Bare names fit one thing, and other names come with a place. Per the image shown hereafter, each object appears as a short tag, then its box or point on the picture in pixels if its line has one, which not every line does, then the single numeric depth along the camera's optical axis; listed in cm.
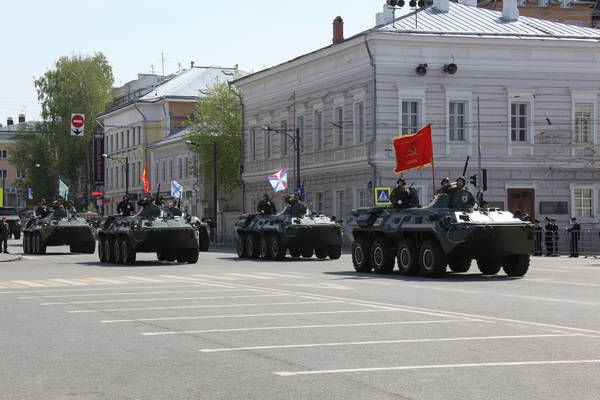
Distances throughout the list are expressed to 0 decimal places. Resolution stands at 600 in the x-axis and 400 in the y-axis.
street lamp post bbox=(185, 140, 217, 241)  6744
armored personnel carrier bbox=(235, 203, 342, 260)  3662
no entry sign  6768
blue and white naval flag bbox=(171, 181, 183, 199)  6233
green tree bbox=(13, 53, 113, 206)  10100
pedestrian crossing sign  4572
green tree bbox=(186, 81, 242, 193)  7394
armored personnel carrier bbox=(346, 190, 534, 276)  2511
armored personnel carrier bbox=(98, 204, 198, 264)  3444
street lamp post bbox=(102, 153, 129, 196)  10319
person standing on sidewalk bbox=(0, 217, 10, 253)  4653
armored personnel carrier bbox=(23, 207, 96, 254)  4550
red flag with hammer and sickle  3486
